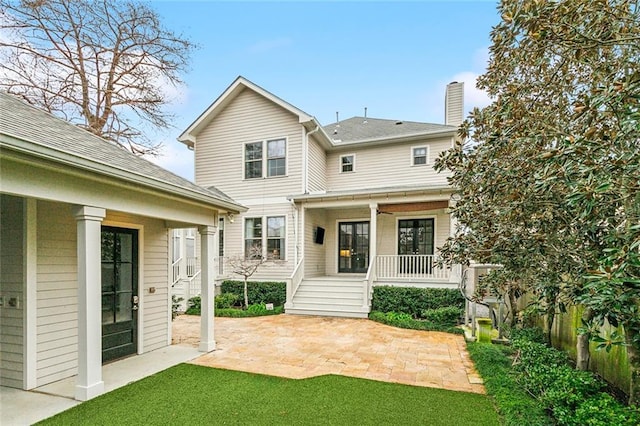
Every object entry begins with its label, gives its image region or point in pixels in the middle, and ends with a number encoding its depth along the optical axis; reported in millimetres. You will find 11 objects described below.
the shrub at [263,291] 10811
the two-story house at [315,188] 10609
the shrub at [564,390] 2795
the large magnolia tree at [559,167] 2031
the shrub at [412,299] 8922
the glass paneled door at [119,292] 5199
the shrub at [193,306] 10357
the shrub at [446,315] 8258
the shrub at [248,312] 9672
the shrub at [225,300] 10398
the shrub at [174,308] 8048
